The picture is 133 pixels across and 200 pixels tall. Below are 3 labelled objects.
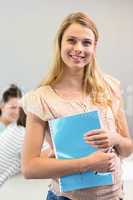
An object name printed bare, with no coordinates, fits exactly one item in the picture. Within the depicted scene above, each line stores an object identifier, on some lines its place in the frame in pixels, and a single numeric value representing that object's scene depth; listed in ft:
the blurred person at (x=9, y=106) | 12.58
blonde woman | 5.50
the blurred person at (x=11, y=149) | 9.48
